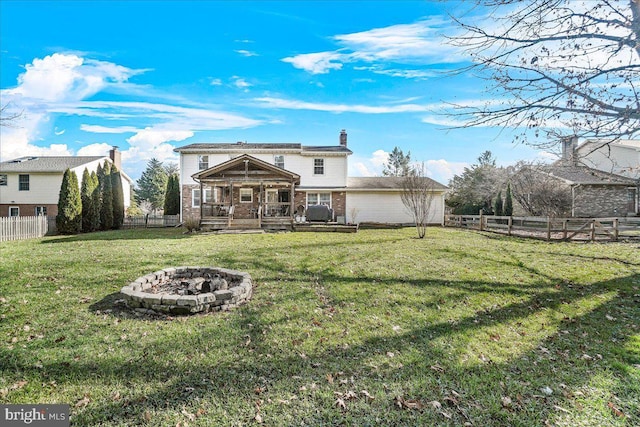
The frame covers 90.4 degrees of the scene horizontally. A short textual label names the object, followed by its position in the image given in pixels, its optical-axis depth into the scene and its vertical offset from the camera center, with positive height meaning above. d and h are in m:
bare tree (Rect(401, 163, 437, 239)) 15.90 +0.85
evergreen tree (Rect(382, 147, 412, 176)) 49.25 +7.30
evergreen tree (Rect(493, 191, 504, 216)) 26.36 -0.01
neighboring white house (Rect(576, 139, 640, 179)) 25.86 +4.61
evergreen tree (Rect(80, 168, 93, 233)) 20.30 +0.38
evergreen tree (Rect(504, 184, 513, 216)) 25.69 +0.39
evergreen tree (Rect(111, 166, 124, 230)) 23.54 +0.67
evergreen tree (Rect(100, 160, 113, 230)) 22.14 +0.21
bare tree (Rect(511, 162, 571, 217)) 23.78 +1.01
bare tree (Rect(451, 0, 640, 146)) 5.33 +2.47
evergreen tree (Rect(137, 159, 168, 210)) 45.41 +3.55
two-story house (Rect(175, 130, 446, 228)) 23.34 +1.35
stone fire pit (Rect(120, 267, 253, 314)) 5.62 -1.62
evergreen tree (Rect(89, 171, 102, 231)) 20.61 +0.32
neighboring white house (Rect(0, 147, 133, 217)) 24.48 +1.24
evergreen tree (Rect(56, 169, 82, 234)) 18.80 +0.06
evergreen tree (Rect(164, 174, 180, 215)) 26.33 +0.83
